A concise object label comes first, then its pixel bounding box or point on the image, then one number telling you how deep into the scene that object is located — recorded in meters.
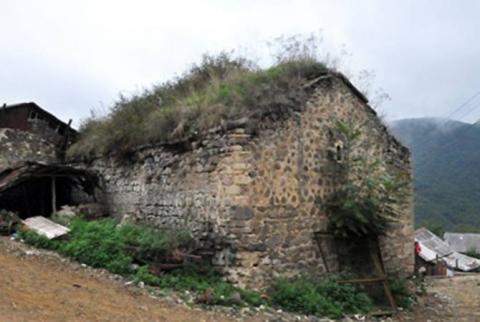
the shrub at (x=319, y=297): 8.87
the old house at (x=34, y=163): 13.24
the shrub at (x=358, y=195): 10.19
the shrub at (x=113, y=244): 9.47
